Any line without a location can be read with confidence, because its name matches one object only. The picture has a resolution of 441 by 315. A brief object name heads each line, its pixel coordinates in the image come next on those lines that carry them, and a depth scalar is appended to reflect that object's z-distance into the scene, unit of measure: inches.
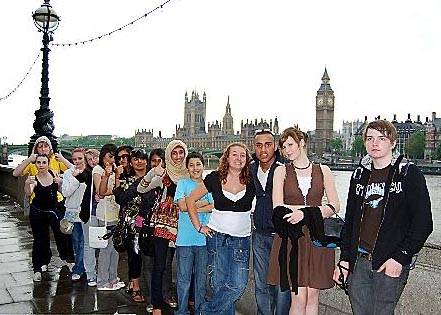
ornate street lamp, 363.3
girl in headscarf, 170.7
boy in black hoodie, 104.9
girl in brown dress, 132.4
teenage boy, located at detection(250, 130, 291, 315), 146.3
